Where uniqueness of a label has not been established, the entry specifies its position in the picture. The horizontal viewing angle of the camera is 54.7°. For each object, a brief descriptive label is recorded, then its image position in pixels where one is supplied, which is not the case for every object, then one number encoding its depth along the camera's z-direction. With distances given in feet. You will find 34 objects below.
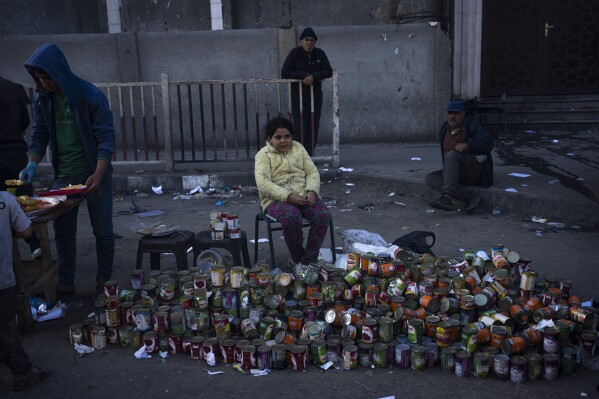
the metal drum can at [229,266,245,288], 12.99
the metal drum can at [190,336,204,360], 11.43
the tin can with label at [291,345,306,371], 10.87
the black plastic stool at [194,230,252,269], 14.87
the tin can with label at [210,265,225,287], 13.18
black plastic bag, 16.22
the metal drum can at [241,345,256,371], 10.89
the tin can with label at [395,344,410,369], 10.93
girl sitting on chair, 15.35
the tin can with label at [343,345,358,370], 10.89
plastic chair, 15.33
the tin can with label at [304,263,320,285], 13.30
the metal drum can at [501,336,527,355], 10.76
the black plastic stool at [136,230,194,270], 14.70
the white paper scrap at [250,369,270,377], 10.79
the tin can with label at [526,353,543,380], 10.30
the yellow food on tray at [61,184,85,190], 13.34
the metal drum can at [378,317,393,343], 11.43
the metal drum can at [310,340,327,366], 10.98
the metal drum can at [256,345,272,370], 10.89
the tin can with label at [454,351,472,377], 10.57
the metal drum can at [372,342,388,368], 10.91
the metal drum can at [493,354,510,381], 10.38
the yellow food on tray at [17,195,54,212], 12.34
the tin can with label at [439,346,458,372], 10.75
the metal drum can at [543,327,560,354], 10.65
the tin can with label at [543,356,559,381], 10.25
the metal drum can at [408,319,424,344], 11.43
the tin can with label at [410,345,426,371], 10.80
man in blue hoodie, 13.29
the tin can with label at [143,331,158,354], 11.64
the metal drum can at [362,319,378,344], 11.35
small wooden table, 12.07
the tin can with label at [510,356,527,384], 10.25
